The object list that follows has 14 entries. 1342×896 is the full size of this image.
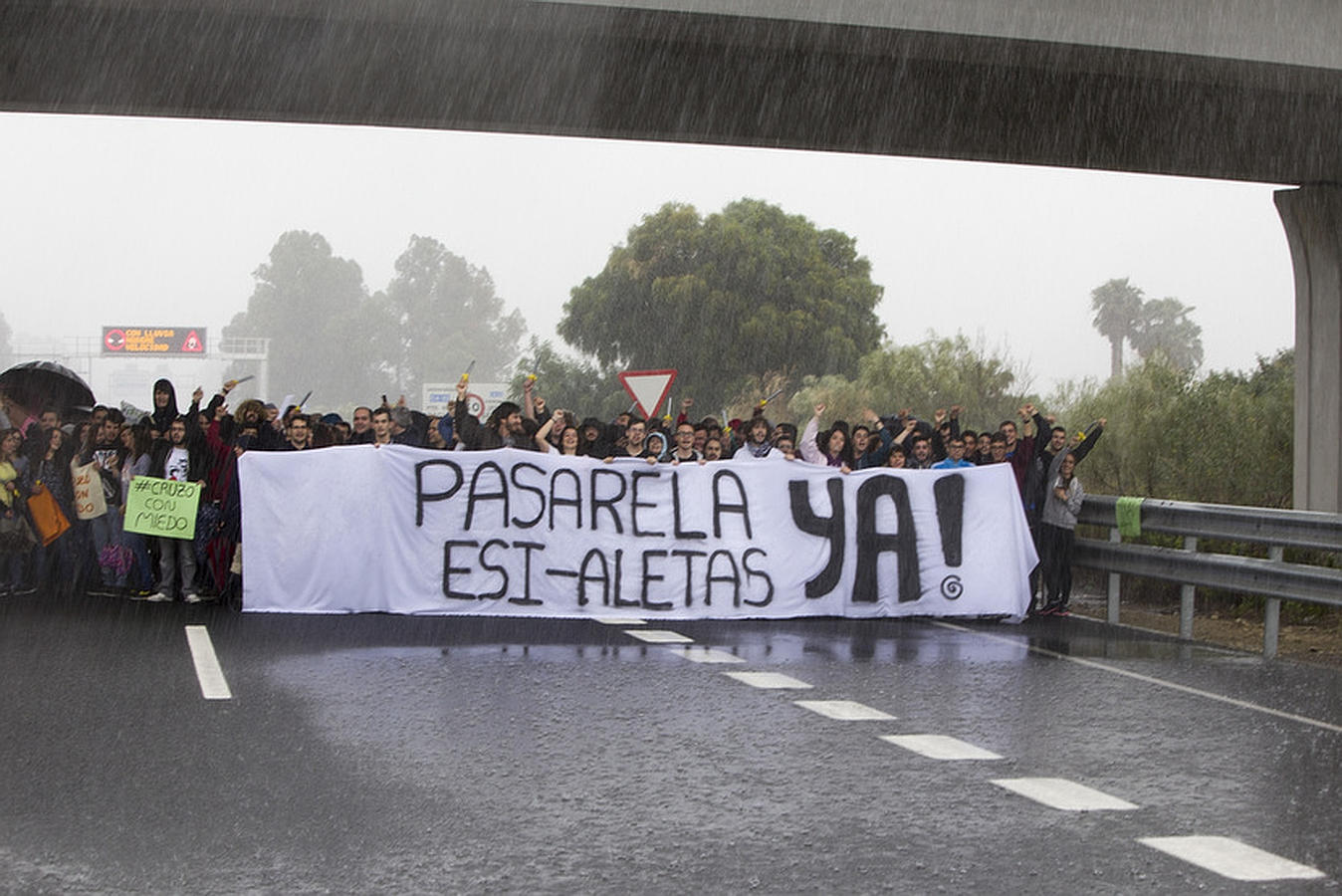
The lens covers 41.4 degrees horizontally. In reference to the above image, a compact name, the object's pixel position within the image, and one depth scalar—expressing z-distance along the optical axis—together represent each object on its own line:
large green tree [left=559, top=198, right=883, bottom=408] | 70.50
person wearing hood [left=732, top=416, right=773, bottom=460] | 15.88
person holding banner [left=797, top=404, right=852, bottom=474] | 15.18
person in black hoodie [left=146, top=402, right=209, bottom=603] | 14.40
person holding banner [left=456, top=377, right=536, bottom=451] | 15.57
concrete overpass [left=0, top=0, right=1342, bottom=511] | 13.96
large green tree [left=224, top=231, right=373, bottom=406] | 170.75
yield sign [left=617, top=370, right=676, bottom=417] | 23.77
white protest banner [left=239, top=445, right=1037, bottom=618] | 13.82
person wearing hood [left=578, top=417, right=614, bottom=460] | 15.77
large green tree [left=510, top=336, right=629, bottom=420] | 82.56
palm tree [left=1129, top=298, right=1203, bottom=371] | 135.88
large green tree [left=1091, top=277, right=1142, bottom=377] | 136.50
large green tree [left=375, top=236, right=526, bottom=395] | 176.25
